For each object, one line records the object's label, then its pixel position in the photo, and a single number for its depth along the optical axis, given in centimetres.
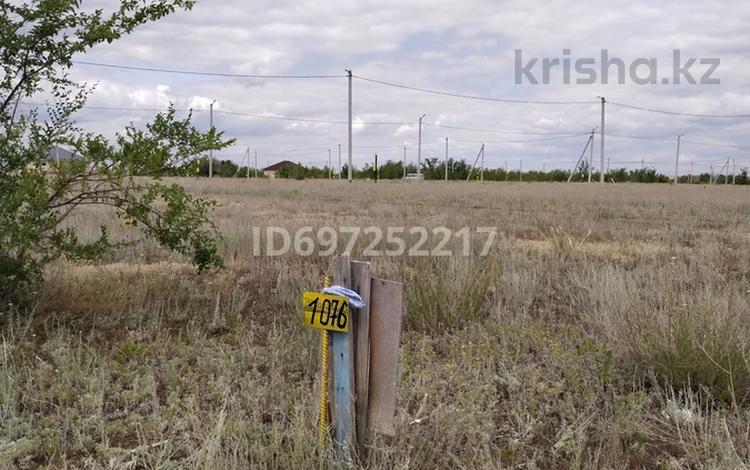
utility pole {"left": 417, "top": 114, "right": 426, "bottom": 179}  5603
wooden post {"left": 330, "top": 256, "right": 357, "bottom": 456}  272
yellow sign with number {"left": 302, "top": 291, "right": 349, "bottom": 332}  266
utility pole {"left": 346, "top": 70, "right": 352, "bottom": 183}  3934
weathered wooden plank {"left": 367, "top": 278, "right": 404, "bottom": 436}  266
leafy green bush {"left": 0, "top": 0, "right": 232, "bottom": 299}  468
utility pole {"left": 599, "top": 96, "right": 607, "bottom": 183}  4688
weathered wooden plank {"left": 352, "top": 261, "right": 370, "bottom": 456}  268
